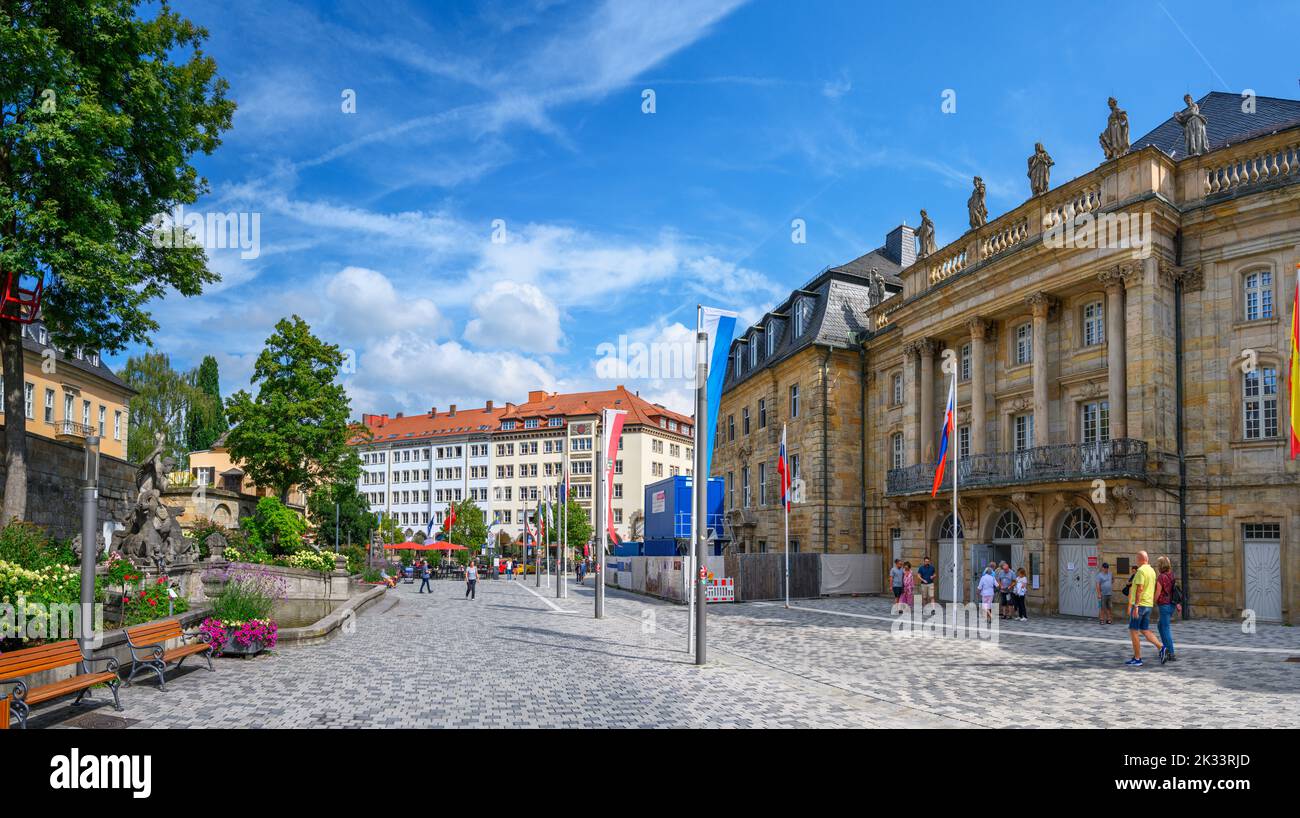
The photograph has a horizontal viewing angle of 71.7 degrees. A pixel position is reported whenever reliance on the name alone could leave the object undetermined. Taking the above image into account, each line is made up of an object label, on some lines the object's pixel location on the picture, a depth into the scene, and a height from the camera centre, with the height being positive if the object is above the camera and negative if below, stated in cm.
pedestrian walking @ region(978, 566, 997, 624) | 2397 -317
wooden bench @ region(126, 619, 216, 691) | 1179 -246
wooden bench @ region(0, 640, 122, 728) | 842 -205
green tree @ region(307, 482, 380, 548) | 6400 -364
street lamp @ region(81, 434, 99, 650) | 1078 -75
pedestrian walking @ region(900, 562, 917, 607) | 2697 -345
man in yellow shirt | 1469 -214
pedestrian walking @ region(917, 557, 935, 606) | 2833 -349
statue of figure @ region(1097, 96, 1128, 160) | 2575 +966
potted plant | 1455 -251
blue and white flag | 1653 +233
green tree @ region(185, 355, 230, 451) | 6981 +455
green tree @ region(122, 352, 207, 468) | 6425 +525
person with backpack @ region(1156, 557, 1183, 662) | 1531 -226
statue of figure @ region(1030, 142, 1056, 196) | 2864 +956
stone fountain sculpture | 2160 -139
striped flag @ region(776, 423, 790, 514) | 2975 -8
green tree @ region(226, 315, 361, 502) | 4466 +256
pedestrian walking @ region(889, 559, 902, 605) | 2789 -335
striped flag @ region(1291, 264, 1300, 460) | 1656 +170
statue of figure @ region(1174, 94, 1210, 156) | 2562 +965
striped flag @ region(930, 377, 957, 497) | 2430 +98
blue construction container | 3872 -180
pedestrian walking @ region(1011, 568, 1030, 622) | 2520 -341
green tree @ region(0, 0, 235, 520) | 1811 +664
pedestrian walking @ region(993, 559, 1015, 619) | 2570 -325
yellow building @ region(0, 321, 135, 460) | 4069 +358
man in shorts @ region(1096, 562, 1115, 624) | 2383 -321
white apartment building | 9894 +154
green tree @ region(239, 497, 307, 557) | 3644 -249
